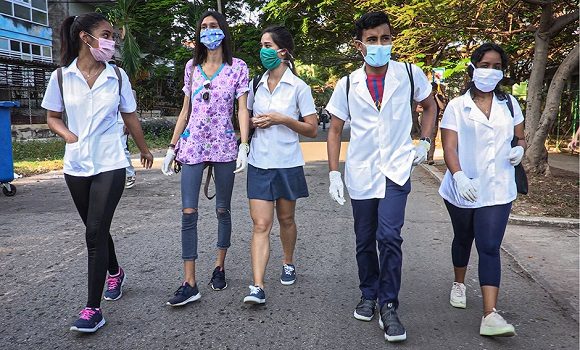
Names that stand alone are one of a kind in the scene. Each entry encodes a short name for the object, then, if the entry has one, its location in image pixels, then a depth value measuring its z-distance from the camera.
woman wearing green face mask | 3.68
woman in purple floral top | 3.64
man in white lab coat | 3.15
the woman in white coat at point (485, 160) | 3.22
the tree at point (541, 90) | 9.02
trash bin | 7.71
